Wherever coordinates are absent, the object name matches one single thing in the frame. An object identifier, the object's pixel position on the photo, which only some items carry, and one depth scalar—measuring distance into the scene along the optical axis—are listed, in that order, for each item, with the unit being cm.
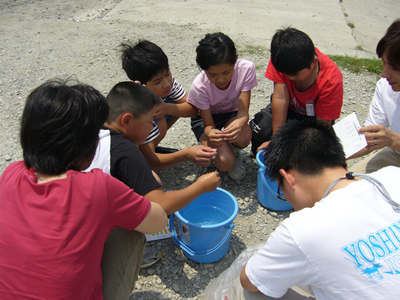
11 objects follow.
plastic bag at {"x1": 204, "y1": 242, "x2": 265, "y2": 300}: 166
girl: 237
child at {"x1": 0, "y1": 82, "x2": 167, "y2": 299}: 113
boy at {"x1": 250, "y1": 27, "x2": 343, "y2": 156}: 220
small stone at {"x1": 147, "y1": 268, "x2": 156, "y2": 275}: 200
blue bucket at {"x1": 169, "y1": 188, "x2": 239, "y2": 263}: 188
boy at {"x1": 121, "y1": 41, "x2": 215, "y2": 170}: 235
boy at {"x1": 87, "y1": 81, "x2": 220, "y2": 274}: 168
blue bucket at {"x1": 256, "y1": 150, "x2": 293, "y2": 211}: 225
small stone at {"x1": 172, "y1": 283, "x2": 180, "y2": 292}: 191
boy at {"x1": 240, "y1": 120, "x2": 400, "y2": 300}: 101
